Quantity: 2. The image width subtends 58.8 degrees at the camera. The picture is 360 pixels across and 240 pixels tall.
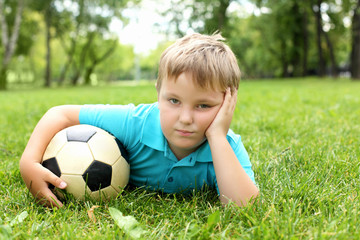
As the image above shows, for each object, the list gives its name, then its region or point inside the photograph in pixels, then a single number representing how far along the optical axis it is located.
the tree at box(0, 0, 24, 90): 19.08
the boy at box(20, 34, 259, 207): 1.92
